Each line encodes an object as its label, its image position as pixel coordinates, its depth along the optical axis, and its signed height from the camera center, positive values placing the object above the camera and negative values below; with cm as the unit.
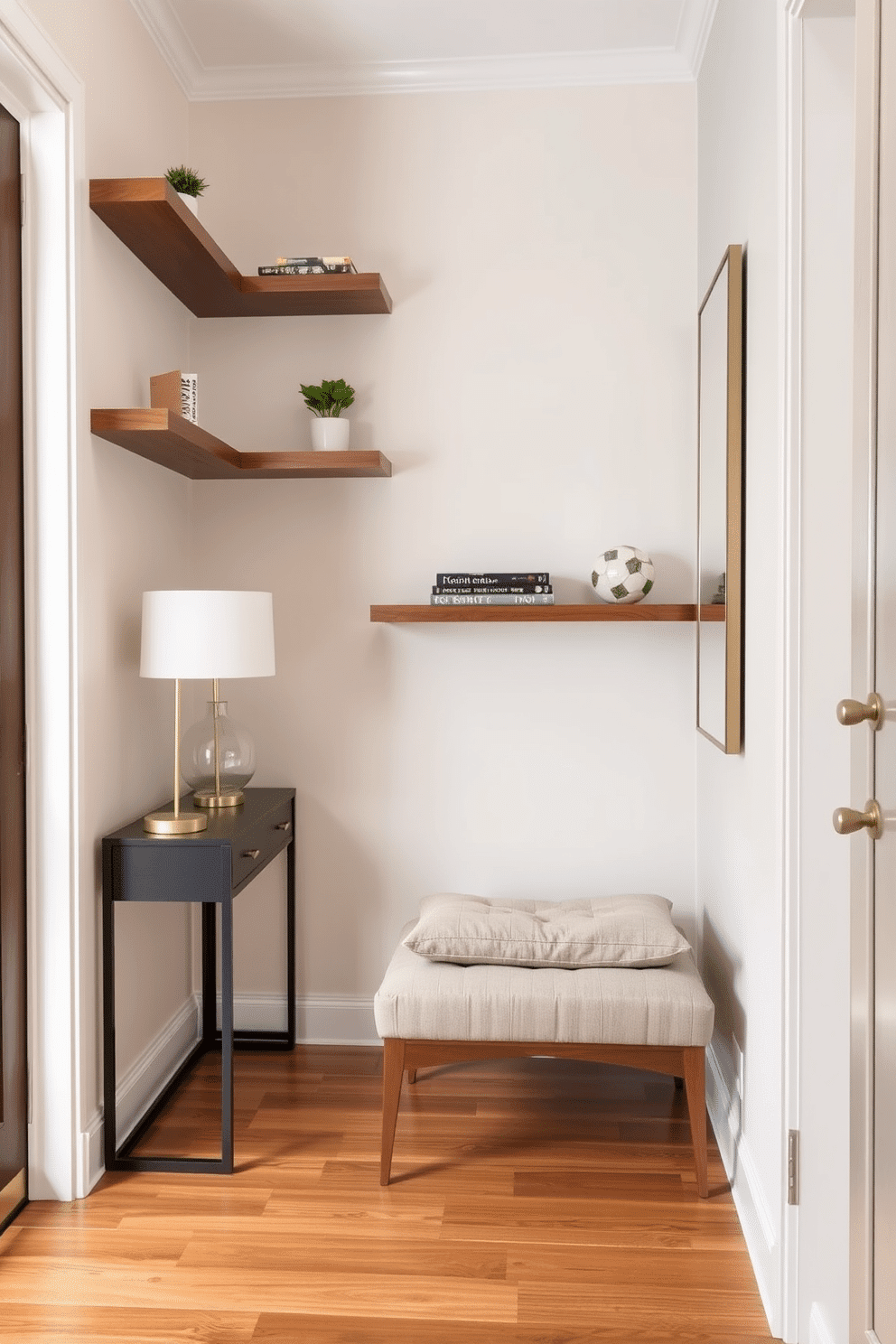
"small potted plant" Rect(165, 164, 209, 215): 270 +115
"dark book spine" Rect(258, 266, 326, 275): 294 +102
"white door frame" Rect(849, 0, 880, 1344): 128 +4
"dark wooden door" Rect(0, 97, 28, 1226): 222 -14
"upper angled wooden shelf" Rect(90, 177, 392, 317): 238 +97
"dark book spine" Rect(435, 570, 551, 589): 300 +18
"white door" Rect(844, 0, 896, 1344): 123 -10
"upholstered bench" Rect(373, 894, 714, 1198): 242 -83
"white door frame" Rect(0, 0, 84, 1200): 230 +0
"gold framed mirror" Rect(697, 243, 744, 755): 237 +33
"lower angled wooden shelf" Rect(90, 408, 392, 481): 241 +49
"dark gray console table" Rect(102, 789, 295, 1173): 245 -54
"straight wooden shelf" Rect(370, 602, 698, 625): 293 +9
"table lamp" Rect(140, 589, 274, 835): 252 +1
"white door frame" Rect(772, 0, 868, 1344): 185 +5
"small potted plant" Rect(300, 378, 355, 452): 305 +67
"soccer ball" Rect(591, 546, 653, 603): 299 +19
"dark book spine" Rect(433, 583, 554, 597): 299 +16
